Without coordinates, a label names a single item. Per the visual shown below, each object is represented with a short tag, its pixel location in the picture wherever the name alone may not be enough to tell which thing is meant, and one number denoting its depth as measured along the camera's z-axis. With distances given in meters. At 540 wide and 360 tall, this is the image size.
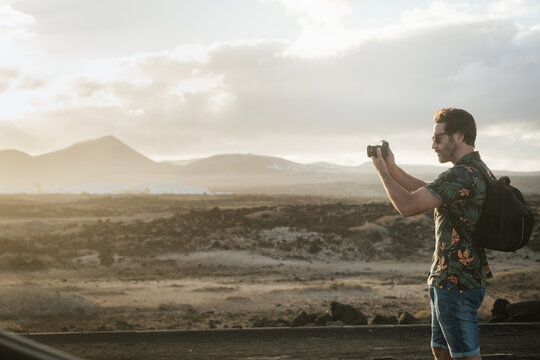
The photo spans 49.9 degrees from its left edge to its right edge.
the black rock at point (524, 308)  9.74
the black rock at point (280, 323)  10.40
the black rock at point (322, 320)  10.27
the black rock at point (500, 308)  10.66
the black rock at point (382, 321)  9.89
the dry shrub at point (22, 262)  23.23
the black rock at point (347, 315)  10.35
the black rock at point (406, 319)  9.53
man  3.54
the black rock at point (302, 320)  10.21
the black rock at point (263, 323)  10.58
